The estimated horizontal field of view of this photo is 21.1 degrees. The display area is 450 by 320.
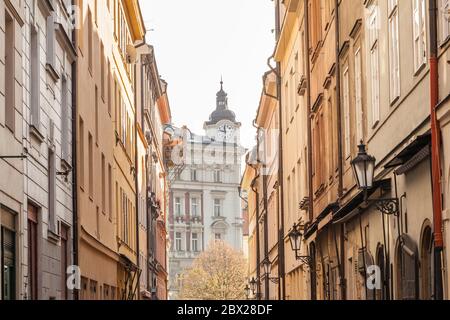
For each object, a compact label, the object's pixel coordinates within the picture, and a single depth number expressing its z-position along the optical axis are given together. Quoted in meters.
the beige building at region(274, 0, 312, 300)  31.67
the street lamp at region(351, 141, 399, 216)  14.46
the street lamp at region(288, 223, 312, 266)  28.51
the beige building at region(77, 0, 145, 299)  23.84
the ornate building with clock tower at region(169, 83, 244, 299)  102.38
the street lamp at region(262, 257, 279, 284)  45.28
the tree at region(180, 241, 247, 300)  84.50
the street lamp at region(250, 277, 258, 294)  55.97
